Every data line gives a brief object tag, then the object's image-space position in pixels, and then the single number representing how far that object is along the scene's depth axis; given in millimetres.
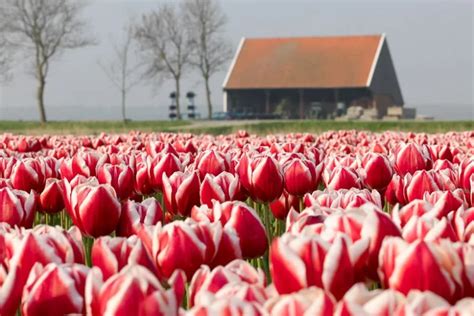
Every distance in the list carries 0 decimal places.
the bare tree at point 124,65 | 119687
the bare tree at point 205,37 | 125750
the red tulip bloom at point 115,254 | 3619
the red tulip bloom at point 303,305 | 2627
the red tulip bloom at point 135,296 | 2789
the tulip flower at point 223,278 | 3203
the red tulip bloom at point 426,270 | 3150
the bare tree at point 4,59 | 108250
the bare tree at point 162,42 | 125312
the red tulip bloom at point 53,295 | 3299
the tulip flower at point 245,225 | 4699
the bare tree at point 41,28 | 107812
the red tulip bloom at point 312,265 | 3270
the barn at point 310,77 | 119187
